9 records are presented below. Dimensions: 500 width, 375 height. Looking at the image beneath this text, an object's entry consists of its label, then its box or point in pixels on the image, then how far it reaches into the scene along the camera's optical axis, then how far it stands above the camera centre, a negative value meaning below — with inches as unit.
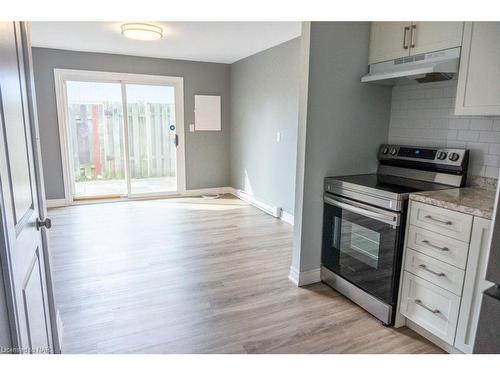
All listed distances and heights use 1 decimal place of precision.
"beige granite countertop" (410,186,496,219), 65.2 -14.8
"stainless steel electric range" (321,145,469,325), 82.2 -23.6
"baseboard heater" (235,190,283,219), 181.6 -45.8
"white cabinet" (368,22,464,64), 80.0 +25.3
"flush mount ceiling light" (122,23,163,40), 131.0 +40.3
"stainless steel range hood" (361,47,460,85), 78.3 +16.6
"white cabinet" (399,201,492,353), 66.4 -31.4
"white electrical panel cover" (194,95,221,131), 225.8 +11.9
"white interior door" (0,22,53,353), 39.2 -11.5
